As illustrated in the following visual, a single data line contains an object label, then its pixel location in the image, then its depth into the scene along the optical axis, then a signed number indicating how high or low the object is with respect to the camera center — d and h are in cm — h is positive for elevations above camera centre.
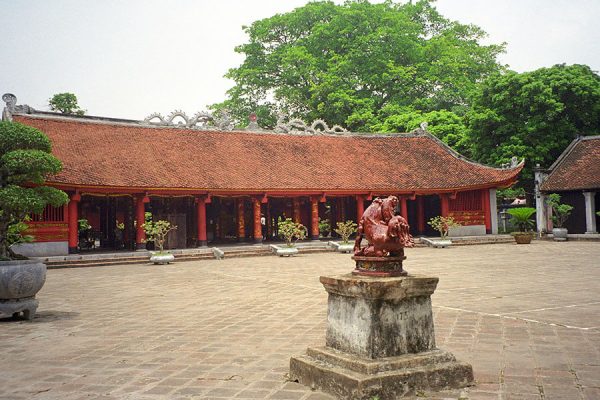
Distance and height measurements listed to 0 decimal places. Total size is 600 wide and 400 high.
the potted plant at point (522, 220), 2241 +4
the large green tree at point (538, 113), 2669 +590
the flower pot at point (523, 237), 2236 -72
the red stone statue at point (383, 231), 400 -4
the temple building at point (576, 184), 2472 +178
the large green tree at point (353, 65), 3675 +1249
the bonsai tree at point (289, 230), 2017 -5
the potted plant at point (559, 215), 2330 +23
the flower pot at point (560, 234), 2359 -68
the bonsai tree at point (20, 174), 788 +106
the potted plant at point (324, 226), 2632 +8
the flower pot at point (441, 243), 2242 -87
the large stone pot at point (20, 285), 727 -69
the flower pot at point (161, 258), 1752 -87
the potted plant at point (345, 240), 2089 -58
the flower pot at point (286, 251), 1969 -87
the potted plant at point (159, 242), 1755 -32
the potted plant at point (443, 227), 2250 -16
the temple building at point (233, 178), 2002 +227
